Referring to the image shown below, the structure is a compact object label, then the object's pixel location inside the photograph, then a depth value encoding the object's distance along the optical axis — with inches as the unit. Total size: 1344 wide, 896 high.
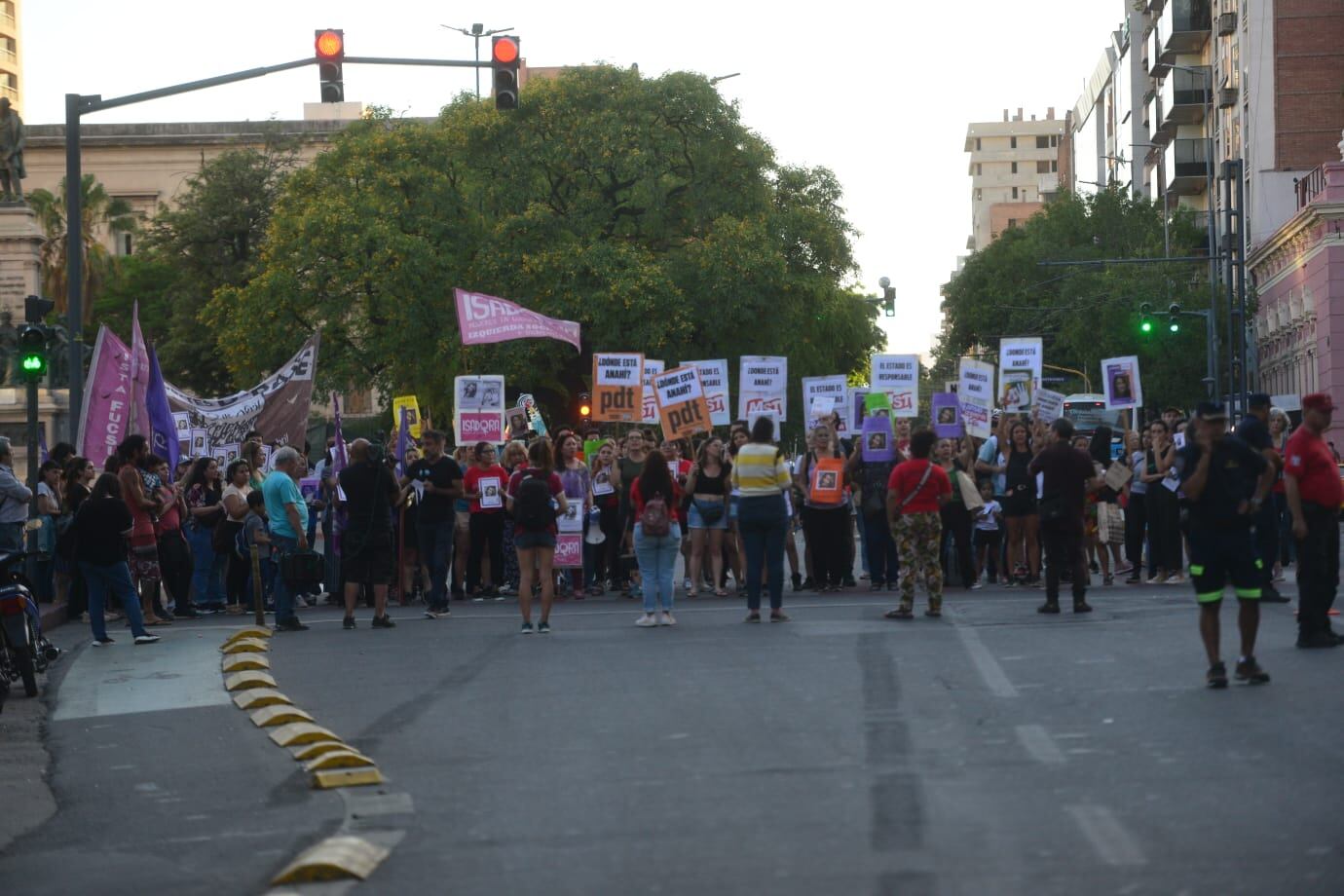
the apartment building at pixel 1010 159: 7691.9
